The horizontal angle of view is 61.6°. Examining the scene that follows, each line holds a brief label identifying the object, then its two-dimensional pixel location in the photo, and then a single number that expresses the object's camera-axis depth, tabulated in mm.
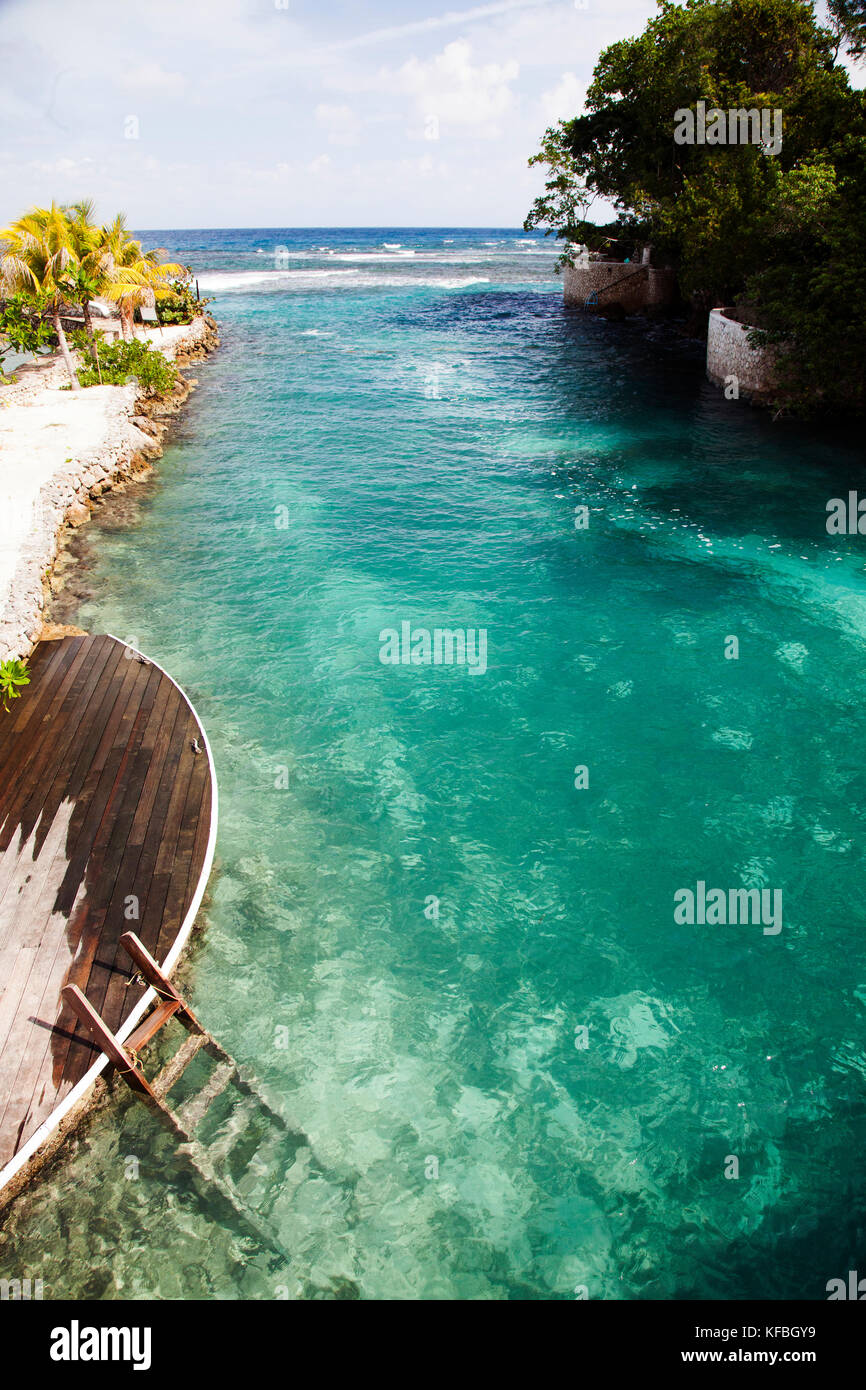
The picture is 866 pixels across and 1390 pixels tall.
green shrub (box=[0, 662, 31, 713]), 14680
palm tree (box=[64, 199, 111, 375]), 35500
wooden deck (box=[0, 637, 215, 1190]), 8875
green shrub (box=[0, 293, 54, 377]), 31531
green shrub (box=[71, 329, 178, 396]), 36125
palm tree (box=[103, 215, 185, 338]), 37844
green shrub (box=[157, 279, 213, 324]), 53031
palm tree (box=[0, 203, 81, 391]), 32375
